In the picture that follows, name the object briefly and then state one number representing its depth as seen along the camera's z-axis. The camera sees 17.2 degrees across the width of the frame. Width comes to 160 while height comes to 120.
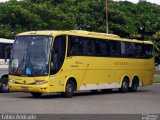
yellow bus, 23.77
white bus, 28.28
